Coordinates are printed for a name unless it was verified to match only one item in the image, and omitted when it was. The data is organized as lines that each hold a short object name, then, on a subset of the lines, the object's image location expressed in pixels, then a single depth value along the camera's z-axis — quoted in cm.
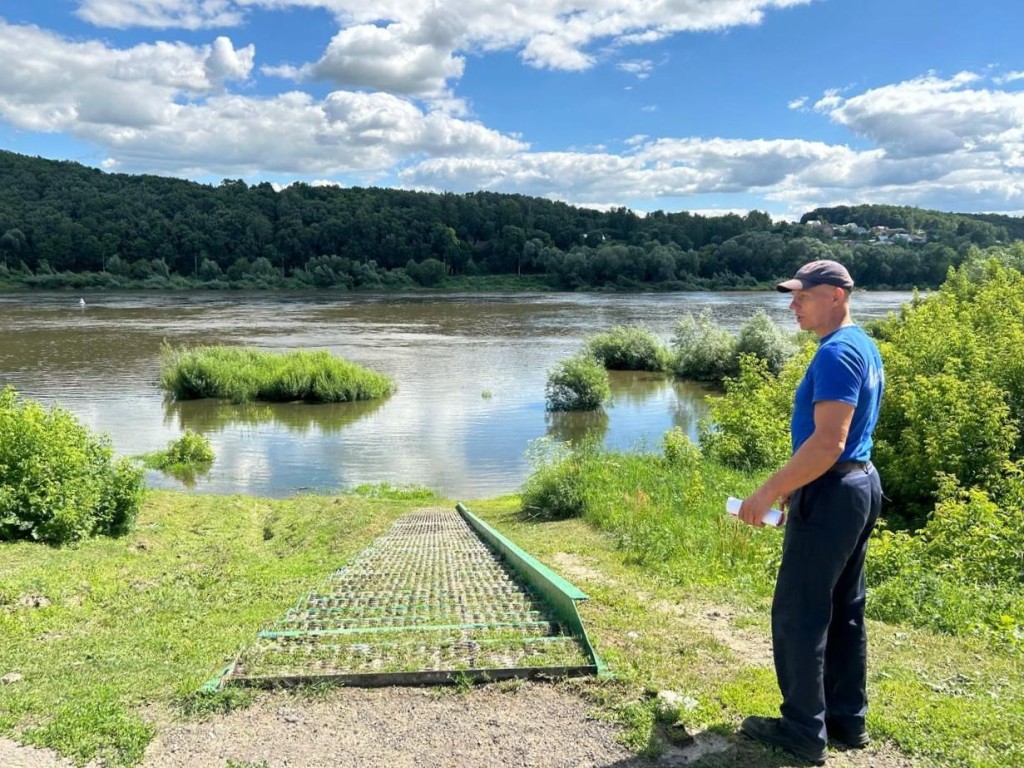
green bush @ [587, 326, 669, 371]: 4769
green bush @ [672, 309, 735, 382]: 4434
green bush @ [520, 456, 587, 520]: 1472
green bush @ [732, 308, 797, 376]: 4281
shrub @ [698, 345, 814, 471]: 1627
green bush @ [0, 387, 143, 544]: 1100
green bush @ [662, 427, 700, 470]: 1642
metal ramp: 484
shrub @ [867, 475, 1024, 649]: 616
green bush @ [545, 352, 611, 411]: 3428
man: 371
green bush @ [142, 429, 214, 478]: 2300
